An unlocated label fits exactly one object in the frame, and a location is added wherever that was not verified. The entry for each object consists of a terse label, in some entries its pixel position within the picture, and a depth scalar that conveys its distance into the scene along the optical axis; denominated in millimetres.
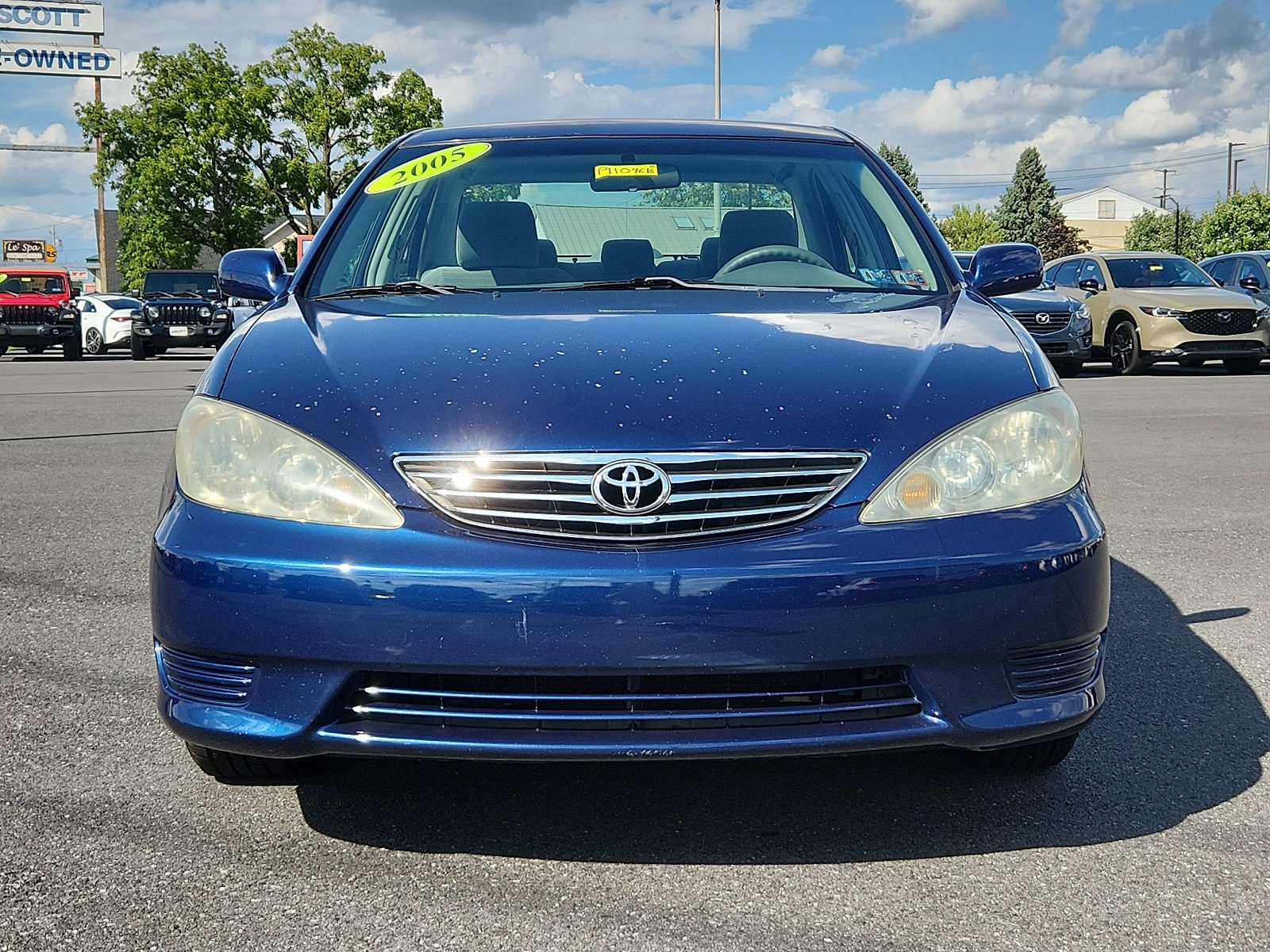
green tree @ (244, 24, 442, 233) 46219
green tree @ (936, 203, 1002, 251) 117762
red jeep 26109
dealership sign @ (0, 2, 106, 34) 56000
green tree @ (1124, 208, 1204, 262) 99188
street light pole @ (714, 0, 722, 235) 35844
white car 27250
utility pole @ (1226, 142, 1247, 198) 97938
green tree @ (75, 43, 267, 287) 45125
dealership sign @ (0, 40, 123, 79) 53469
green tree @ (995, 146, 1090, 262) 101250
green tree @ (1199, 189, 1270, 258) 59469
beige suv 16953
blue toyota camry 2369
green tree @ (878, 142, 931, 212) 106000
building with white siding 155250
